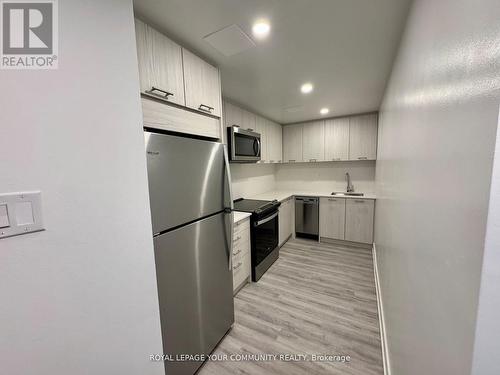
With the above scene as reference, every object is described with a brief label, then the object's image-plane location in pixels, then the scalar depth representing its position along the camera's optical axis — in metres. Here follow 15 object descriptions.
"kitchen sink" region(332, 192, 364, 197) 3.52
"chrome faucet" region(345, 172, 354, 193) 3.87
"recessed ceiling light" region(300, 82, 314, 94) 2.18
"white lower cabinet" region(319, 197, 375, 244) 3.29
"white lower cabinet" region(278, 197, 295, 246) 3.41
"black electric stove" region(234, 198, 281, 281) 2.45
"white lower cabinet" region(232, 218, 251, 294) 2.16
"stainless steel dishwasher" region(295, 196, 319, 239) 3.69
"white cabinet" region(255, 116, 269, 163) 3.34
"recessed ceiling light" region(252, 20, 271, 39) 1.22
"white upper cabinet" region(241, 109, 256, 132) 2.95
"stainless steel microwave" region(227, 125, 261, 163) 2.46
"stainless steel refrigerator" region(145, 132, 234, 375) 1.12
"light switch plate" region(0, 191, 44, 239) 0.60
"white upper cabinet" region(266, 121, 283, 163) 3.71
